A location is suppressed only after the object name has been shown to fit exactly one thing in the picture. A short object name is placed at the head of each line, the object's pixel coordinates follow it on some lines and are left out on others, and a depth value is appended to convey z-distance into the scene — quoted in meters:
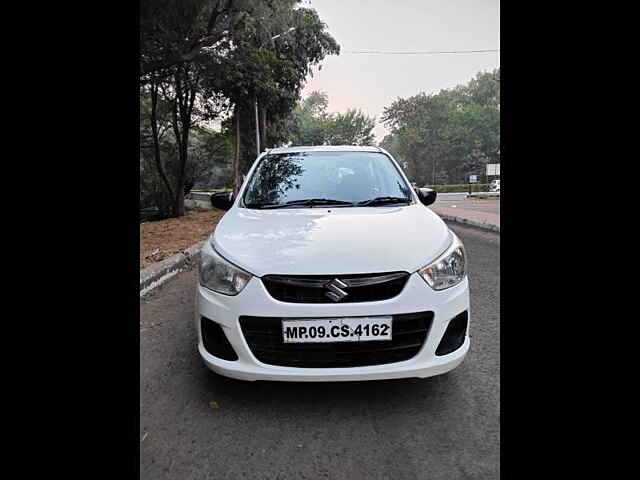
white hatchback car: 1.85
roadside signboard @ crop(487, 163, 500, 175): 21.94
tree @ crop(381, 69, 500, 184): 45.03
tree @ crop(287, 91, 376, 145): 46.03
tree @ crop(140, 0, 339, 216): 6.75
